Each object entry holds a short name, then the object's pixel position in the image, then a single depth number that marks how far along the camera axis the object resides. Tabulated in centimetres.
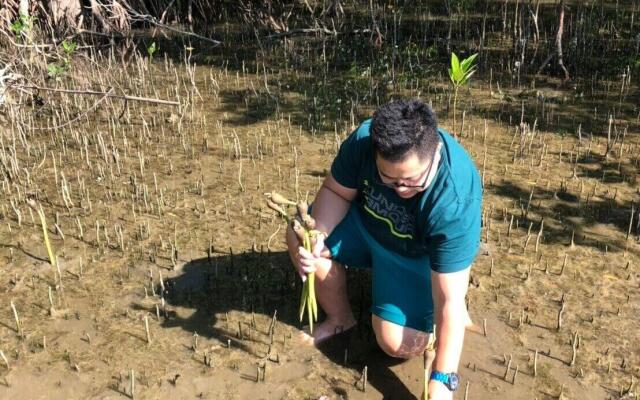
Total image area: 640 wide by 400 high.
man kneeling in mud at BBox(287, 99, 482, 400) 222
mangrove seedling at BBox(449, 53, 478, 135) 472
